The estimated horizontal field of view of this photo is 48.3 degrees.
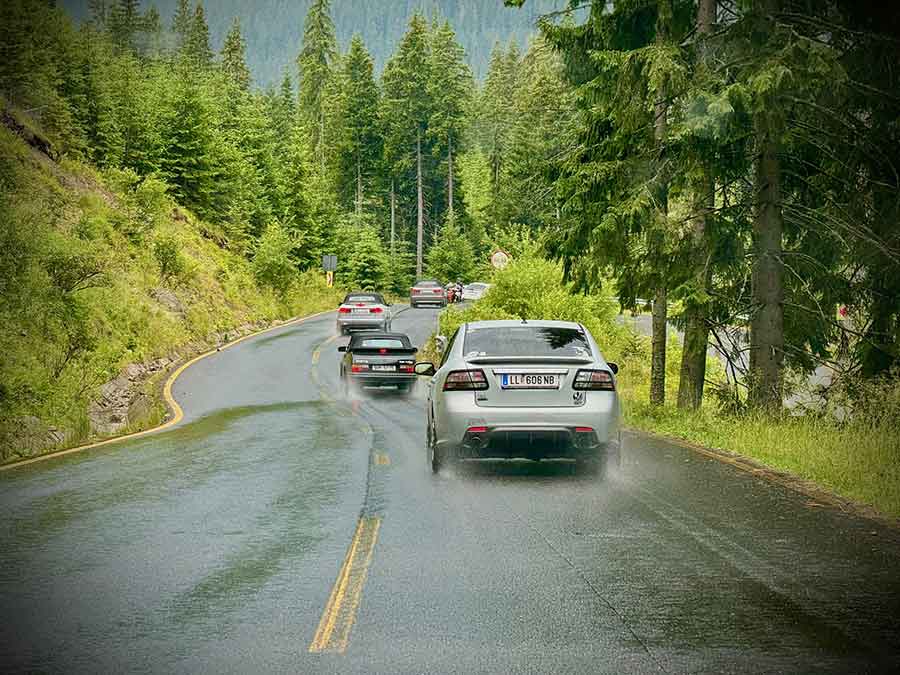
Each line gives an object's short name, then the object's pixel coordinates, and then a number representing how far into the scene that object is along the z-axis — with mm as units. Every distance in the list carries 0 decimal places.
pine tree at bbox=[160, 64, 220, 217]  56375
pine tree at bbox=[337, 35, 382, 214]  89562
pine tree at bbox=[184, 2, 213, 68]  108062
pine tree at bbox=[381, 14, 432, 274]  86812
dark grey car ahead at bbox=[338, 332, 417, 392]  26750
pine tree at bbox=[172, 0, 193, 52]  136500
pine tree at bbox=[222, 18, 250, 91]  102312
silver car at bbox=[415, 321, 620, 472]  11375
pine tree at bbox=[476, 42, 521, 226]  100875
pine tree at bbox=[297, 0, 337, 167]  105688
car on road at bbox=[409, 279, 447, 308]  65312
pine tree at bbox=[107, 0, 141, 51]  118125
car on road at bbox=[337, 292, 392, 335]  46906
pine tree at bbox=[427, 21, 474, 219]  87562
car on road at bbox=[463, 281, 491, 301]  60944
